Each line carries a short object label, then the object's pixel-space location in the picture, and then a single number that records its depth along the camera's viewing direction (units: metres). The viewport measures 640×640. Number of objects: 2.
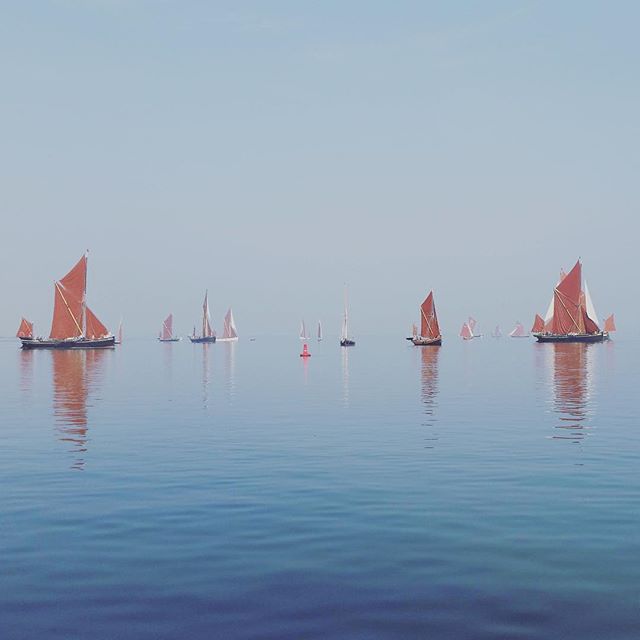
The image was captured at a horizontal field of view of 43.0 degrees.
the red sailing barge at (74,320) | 155.88
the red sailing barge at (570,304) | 179.25
